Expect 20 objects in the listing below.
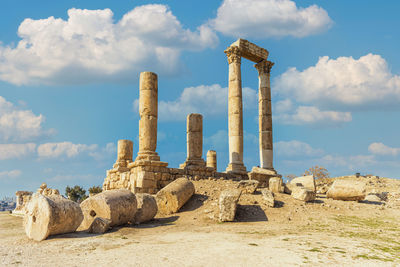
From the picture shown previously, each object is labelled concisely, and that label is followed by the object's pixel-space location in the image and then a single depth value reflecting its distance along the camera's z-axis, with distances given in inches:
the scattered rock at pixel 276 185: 672.8
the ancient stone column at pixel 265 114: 996.6
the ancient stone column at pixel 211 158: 1175.6
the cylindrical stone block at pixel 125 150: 919.7
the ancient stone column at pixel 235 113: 909.2
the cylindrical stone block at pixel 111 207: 442.0
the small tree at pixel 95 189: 1581.9
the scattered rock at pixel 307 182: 732.0
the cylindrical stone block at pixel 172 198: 556.4
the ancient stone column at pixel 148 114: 712.5
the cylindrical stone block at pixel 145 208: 490.6
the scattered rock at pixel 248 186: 616.7
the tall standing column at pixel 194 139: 794.2
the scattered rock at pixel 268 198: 562.5
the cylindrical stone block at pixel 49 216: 362.9
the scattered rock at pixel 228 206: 485.7
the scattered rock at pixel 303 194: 621.3
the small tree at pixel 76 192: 1782.7
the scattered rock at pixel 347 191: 679.4
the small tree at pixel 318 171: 1557.6
